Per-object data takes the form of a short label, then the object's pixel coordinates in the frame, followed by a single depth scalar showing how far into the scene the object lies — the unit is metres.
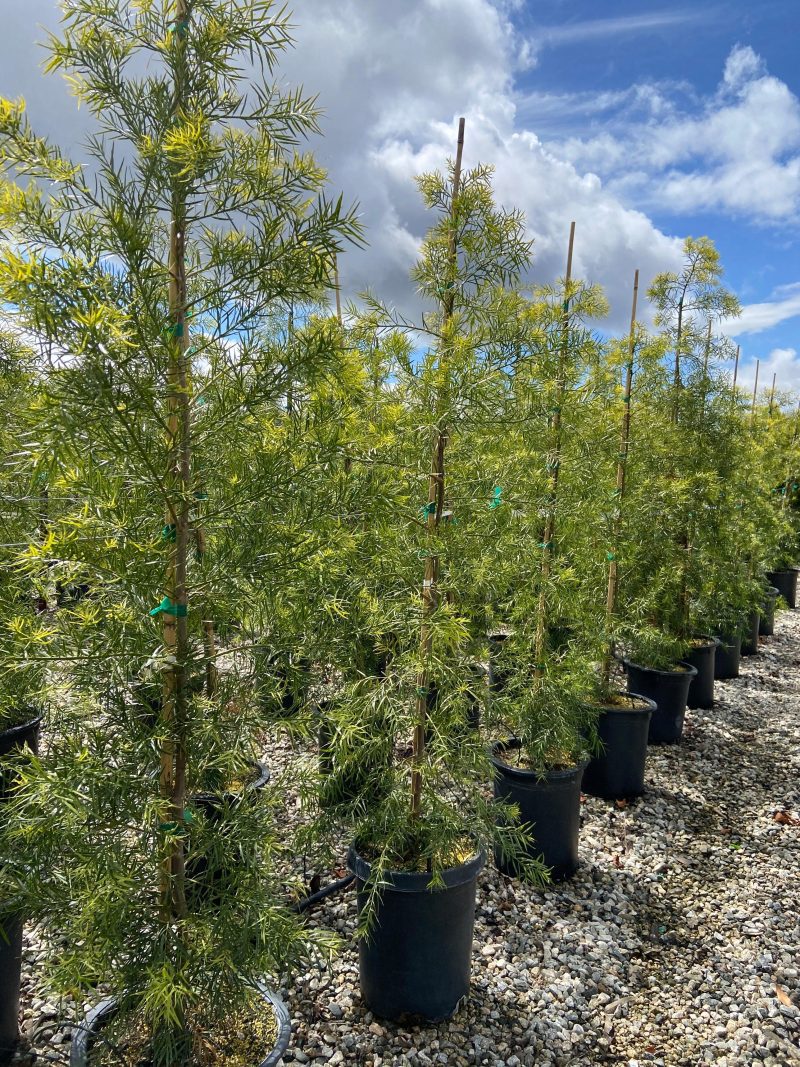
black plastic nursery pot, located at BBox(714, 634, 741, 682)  6.70
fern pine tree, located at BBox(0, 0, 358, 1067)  1.42
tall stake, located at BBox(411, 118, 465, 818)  2.34
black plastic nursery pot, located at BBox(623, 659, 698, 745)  4.91
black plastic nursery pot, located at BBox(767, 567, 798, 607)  10.24
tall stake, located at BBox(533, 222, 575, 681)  3.38
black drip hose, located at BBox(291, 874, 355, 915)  2.93
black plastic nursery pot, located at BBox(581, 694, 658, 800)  4.06
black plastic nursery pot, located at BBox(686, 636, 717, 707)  5.64
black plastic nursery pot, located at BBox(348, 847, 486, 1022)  2.32
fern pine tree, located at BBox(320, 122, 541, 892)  2.29
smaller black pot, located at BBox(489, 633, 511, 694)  3.27
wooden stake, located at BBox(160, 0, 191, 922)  1.51
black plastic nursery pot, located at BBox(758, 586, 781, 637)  8.25
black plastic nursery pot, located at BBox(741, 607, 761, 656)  7.73
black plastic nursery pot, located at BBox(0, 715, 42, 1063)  2.13
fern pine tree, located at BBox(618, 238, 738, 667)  4.79
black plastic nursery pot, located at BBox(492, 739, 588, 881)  3.26
